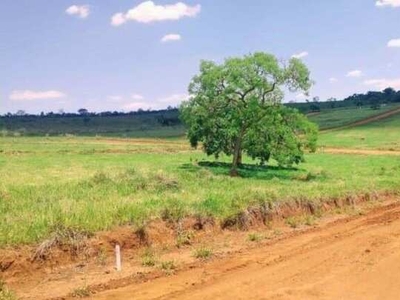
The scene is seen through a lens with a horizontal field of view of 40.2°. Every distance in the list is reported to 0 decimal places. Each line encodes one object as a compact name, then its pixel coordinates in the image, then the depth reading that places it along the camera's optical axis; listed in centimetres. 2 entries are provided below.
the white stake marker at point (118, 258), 1298
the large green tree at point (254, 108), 2988
